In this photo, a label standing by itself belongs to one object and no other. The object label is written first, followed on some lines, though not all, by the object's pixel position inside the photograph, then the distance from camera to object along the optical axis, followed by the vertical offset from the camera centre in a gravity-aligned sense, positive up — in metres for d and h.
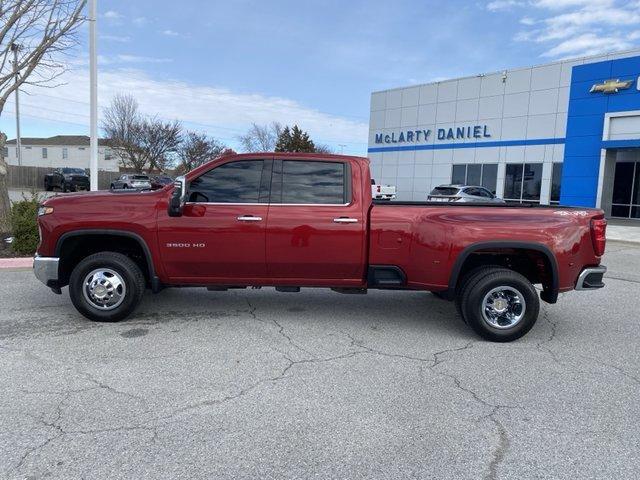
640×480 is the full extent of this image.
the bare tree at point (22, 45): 9.65 +2.76
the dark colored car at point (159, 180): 30.88 +0.45
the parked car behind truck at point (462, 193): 20.44 +0.31
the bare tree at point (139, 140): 42.97 +4.02
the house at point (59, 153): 71.31 +4.13
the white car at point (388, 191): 26.27 +0.32
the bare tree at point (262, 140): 70.51 +7.12
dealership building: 23.58 +3.74
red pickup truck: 5.19 -0.48
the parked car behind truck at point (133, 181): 30.02 +0.24
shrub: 9.60 -0.99
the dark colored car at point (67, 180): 32.34 +0.16
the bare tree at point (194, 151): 52.74 +3.86
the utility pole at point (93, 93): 11.63 +2.17
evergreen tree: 57.72 +6.01
